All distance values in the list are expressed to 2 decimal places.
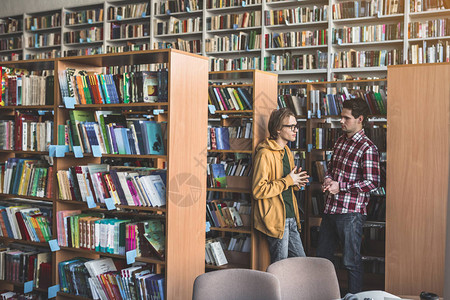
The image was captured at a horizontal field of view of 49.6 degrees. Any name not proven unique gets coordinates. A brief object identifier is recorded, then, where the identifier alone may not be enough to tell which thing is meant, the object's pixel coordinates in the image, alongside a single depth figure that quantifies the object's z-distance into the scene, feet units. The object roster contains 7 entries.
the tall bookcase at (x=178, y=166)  10.80
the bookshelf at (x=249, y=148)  14.12
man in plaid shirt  12.44
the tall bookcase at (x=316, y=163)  15.61
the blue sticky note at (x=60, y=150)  12.23
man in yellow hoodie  12.62
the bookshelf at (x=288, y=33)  23.13
